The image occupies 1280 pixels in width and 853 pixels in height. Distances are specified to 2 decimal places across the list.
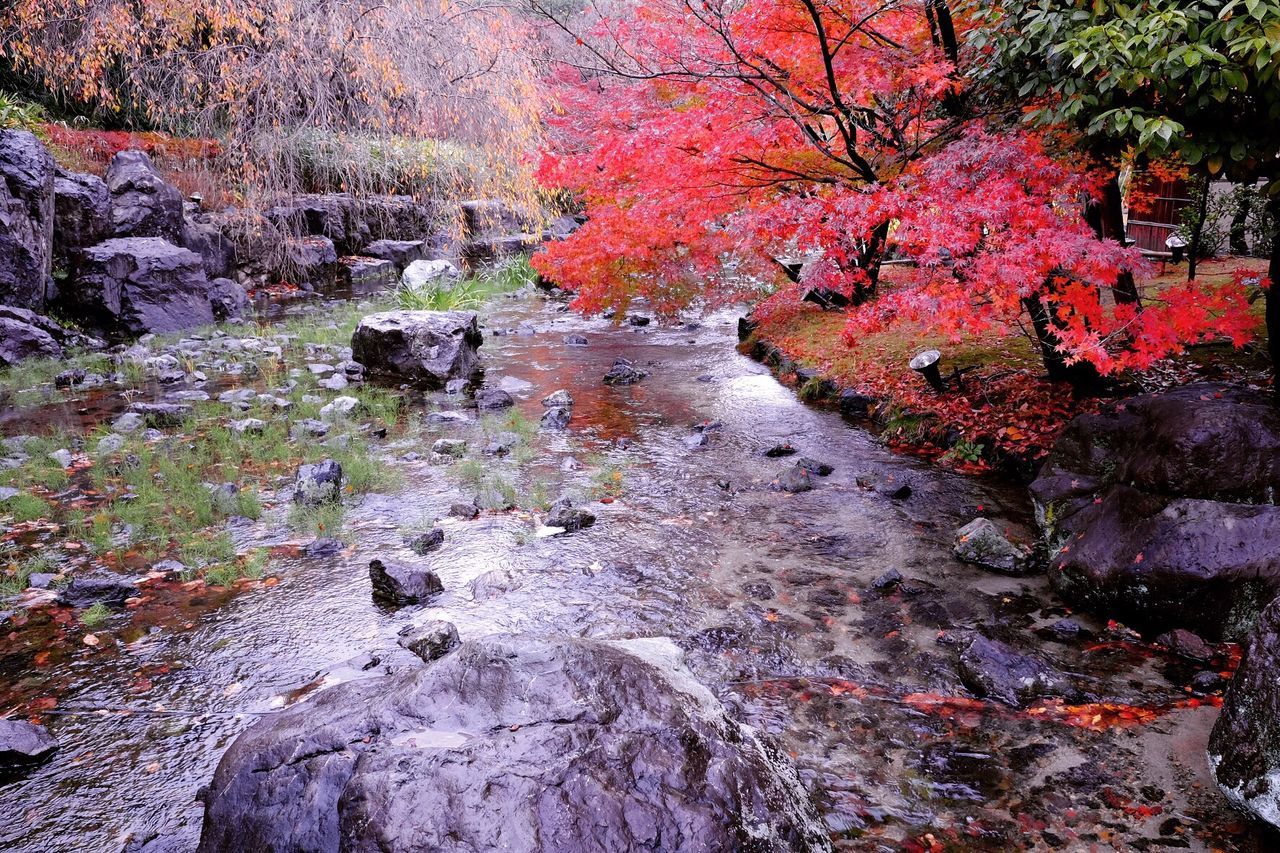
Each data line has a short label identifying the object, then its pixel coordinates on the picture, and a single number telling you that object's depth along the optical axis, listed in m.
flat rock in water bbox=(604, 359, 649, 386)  11.56
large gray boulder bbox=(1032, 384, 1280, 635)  4.38
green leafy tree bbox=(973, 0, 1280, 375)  3.85
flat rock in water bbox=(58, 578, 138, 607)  5.04
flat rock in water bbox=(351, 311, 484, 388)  11.22
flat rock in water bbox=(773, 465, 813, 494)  7.32
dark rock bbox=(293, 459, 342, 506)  6.75
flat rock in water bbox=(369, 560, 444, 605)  5.21
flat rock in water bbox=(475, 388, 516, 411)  10.22
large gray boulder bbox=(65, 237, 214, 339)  12.70
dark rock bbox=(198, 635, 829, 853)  2.33
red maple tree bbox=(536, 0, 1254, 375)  5.89
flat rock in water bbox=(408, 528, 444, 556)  5.99
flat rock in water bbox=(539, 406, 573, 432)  9.30
